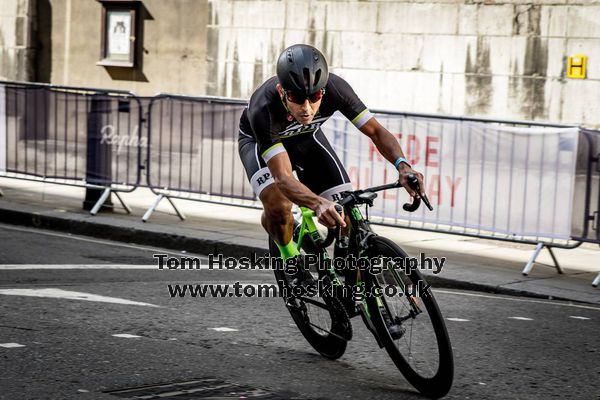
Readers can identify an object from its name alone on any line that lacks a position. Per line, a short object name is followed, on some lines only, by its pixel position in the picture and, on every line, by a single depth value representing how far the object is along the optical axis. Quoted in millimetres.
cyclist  5617
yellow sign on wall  13578
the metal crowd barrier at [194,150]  11969
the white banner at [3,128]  13617
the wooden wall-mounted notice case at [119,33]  19297
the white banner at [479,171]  9961
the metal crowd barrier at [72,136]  12578
